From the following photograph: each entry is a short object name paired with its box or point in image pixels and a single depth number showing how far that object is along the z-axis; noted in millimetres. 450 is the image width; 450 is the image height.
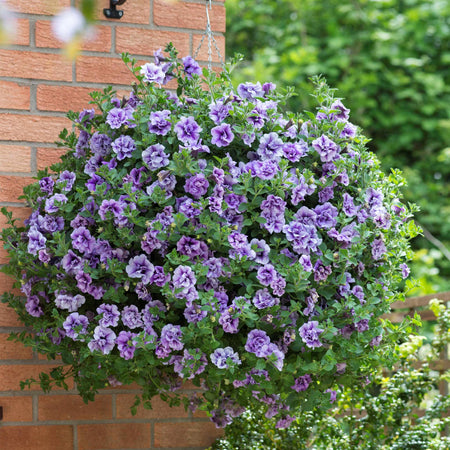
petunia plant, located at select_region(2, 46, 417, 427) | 3744
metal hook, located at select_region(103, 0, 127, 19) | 4299
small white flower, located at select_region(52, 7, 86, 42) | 1584
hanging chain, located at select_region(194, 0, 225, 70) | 4098
